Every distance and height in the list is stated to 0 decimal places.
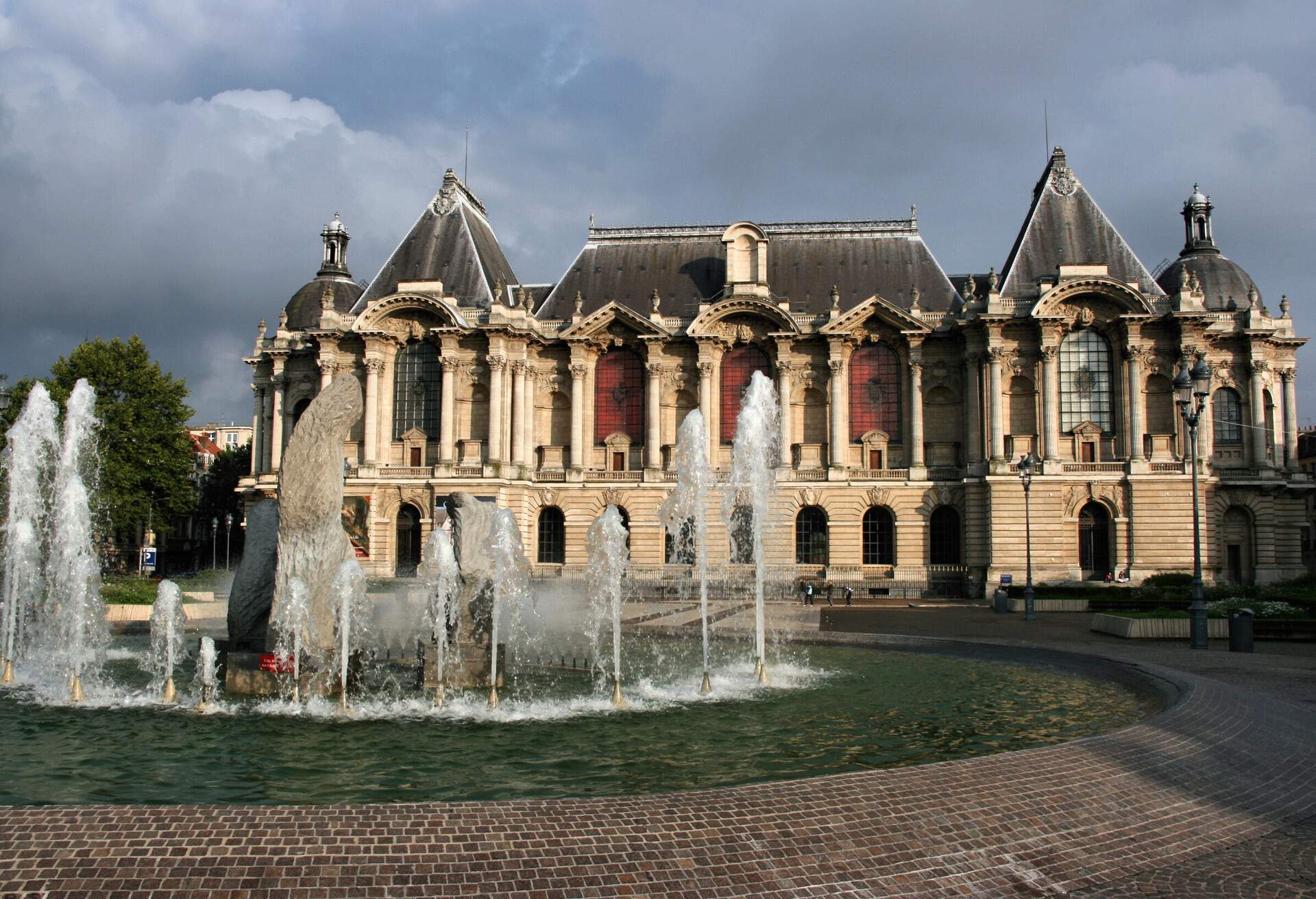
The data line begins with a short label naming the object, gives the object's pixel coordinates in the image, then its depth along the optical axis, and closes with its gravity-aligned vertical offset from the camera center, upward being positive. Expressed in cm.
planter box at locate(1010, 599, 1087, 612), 3988 -342
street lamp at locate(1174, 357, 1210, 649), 2456 +291
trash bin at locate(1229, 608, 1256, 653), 2353 -263
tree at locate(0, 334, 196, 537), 6109 +593
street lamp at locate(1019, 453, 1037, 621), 3634 -21
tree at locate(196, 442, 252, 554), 8931 +305
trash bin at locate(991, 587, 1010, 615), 4028 -334
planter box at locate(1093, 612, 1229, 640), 2692 -295
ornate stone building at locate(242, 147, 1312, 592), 5103 +698
